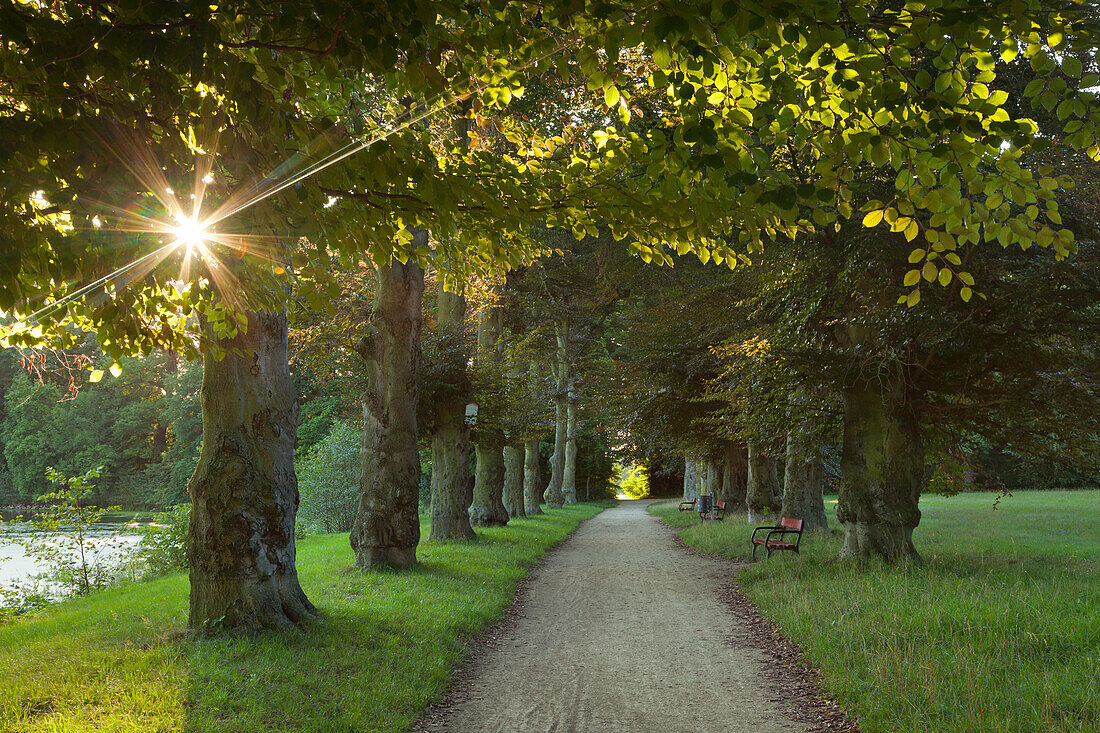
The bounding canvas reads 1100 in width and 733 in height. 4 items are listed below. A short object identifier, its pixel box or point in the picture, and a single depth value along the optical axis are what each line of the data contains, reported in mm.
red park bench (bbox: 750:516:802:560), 12482
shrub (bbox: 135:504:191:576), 13672
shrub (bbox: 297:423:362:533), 26453
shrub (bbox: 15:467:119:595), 10531
